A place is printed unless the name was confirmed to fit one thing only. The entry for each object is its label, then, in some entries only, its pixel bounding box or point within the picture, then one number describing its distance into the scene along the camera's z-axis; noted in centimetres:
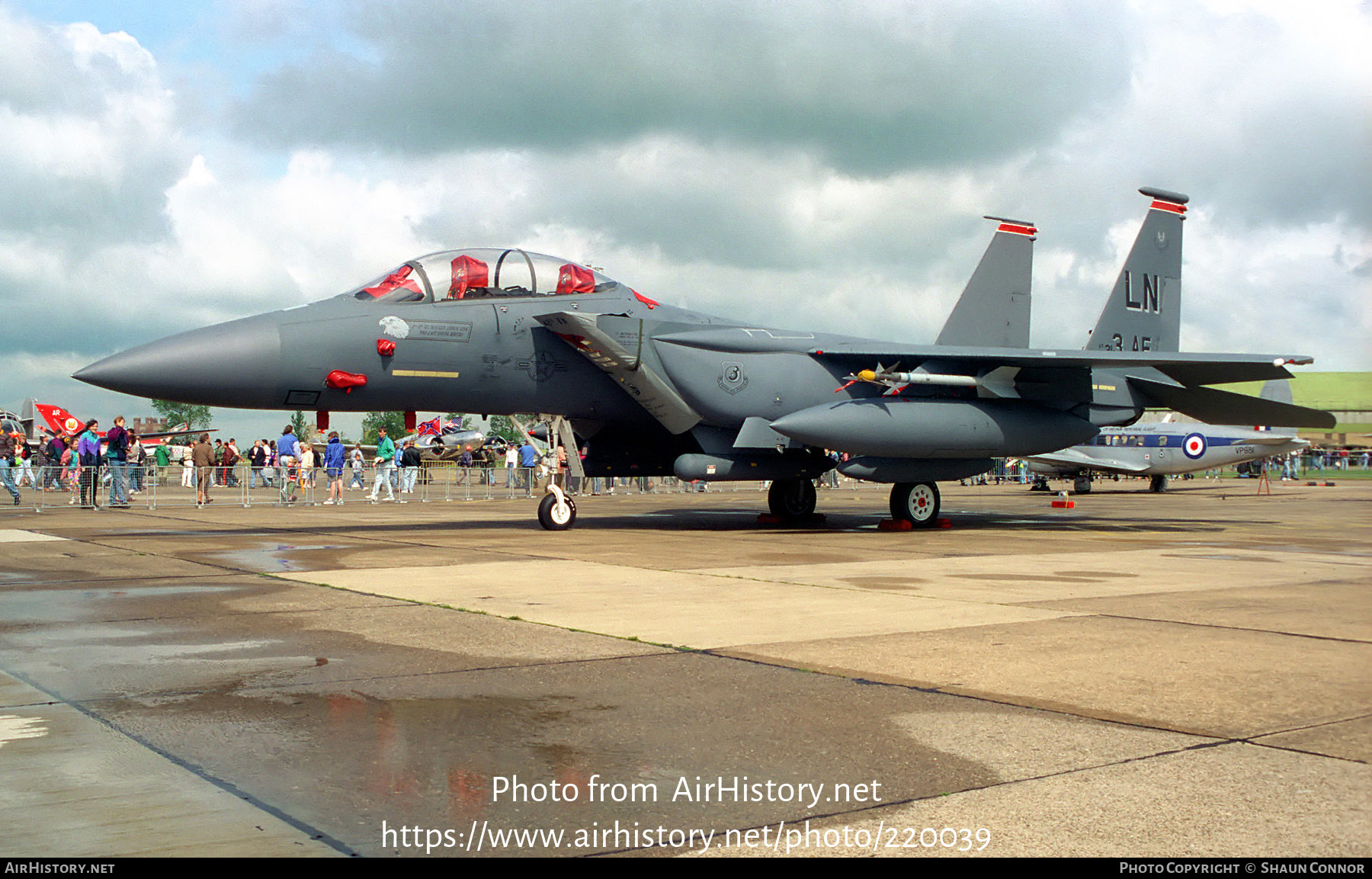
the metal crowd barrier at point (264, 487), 2170
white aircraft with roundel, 3161
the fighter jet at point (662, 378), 1151
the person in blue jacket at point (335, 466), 2423
